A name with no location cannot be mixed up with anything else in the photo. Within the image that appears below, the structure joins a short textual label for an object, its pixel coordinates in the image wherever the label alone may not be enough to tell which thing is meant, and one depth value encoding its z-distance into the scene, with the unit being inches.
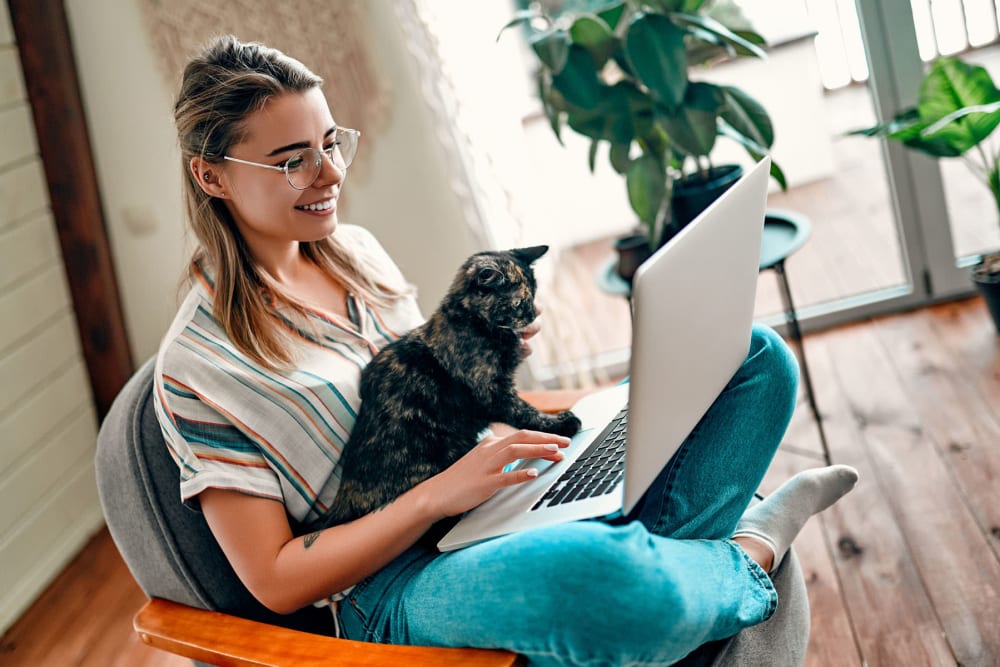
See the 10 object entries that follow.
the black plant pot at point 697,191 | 89.1
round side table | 82.8
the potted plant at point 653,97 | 82.4
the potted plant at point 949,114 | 89.6
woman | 44.6
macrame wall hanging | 103.8
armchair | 50.3
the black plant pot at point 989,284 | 99.7
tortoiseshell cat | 52.6
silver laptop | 41.9
